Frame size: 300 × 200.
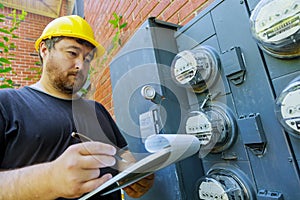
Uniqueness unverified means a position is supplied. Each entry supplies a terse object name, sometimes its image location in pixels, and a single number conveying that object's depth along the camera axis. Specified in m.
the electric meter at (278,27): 0.39
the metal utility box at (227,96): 0.43
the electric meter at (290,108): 0.39
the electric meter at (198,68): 0.58
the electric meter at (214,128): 0.55
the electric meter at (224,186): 0.51
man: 0.46
